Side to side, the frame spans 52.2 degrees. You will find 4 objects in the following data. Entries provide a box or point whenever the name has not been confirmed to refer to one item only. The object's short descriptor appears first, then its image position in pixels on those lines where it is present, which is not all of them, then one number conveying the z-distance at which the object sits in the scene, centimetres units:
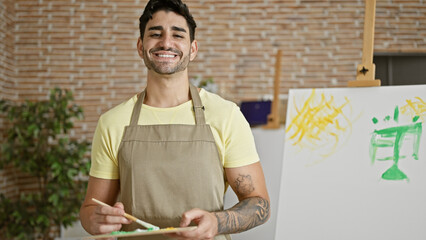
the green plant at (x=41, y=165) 374
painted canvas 168
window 481
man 127
